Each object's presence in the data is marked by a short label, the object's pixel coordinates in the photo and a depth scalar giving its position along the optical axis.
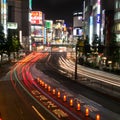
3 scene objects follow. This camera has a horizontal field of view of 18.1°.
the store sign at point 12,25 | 179.25
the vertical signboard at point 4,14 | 139.50
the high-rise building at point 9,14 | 139.50
